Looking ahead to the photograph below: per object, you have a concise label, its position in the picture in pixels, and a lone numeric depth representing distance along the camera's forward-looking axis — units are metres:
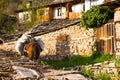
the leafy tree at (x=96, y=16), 23.59
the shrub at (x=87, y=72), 13.38
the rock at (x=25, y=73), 11.02
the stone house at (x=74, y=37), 22.47
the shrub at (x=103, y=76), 13.96
